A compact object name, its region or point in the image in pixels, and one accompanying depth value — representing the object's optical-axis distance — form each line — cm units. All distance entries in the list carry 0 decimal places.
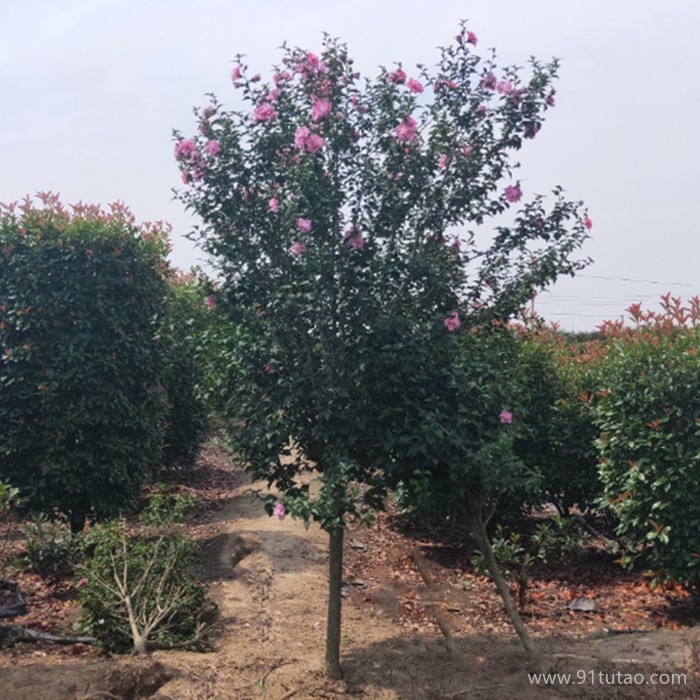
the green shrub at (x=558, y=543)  809
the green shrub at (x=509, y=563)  695
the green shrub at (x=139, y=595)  581
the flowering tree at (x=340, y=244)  488
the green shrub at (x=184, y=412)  1220
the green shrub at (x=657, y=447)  655
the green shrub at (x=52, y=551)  766
